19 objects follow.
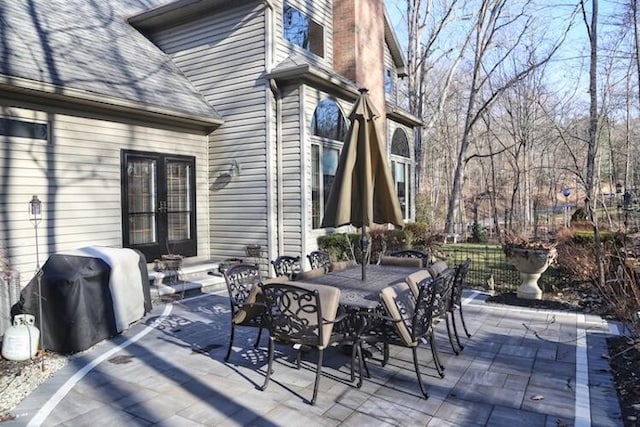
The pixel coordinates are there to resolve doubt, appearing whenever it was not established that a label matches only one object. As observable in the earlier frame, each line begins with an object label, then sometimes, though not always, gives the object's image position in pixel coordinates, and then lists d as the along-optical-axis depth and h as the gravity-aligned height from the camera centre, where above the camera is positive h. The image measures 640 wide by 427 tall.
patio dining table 3.63 -0.75
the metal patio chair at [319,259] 5.48 -0.67
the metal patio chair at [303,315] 3.35 -0.85
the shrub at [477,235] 17.45 -1.16
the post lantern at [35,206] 5.48 +0.05
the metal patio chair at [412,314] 3.46 -0.88
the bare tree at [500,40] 17.77 +7.25
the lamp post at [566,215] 18.17 -0.41
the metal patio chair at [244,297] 3.96 -0.85
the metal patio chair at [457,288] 4.40 -0.86
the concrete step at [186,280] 7.14 -1.30
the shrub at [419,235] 9.24 -0.62
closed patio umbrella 4.25 +0.27
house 6.57 +1.61
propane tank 4.09 -1.25
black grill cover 4.36 -0.98
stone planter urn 6.43 -0.90
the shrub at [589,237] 7.78 -0.60
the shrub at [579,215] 12.34 -0.28
